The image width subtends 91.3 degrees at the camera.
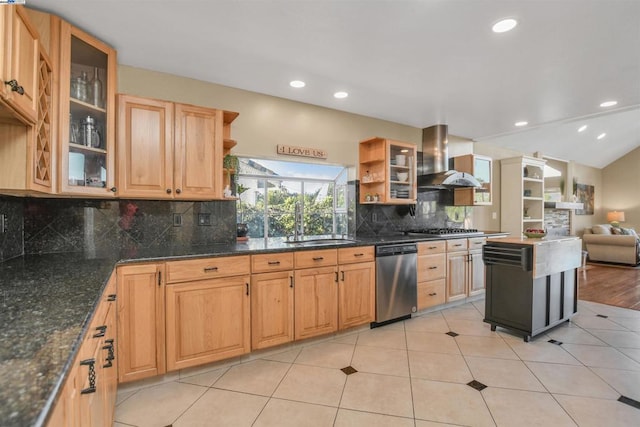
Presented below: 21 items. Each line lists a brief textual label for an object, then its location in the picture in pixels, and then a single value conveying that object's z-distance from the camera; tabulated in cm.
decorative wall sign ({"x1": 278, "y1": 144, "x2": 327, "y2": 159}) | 330
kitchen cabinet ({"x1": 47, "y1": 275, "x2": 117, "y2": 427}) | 79
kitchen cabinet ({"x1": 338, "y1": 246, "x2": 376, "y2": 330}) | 294
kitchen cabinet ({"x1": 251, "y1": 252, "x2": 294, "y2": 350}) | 249
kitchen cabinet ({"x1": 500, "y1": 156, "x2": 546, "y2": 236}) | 540
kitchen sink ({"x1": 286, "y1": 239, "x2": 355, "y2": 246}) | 292
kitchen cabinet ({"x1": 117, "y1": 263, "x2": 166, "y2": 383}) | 205
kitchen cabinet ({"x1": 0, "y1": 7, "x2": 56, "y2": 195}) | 153
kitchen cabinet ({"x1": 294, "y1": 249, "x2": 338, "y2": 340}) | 270
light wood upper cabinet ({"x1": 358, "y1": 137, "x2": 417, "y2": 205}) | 375
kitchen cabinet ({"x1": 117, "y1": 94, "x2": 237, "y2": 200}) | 232
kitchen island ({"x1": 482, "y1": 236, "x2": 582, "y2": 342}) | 293
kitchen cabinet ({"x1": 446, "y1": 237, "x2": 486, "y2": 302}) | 385
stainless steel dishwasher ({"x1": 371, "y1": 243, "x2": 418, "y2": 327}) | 320
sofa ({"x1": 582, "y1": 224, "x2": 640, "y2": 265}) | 676
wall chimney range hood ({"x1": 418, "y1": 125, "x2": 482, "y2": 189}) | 423
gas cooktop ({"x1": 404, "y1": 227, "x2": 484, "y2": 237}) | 399
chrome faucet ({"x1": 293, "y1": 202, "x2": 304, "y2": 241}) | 321
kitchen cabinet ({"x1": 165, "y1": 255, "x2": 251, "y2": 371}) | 220
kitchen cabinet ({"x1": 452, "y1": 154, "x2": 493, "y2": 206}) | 468
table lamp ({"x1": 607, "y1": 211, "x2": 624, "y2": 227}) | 871
